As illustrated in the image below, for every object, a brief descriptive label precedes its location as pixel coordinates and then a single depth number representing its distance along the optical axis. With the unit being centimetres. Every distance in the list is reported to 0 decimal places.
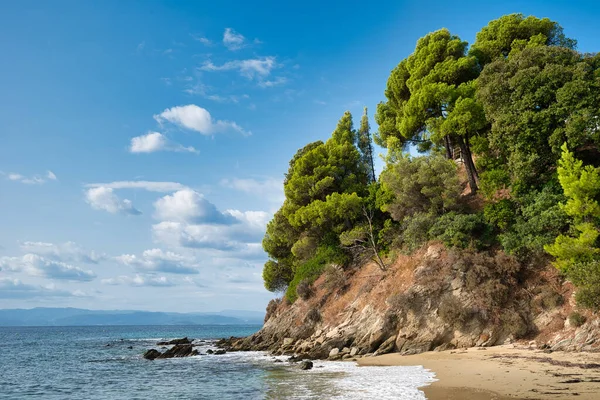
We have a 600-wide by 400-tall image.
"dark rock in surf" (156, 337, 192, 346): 5575
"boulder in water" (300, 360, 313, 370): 2428
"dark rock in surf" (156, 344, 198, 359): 4009
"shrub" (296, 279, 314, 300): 3997
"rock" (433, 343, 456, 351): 2544
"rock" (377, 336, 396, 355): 2700
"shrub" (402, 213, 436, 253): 3149
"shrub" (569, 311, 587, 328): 2177
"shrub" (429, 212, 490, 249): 2873
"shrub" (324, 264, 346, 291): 3747
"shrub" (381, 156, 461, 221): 3216
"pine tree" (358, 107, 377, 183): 5166
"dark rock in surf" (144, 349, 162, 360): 3909
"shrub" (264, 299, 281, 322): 4672
